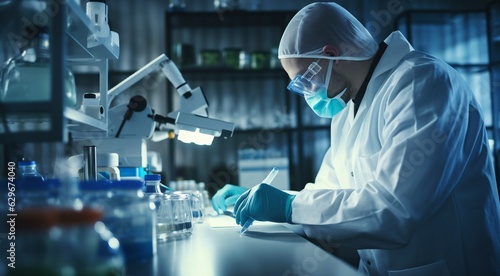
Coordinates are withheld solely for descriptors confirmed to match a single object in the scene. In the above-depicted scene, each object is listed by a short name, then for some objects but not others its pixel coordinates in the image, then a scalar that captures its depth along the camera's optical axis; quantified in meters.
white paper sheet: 1.53
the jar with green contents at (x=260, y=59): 3.80
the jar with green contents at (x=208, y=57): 3.74
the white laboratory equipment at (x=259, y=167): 3.69
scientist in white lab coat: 1.20
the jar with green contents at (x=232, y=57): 3.76
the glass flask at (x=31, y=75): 0.85
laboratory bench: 0.84
